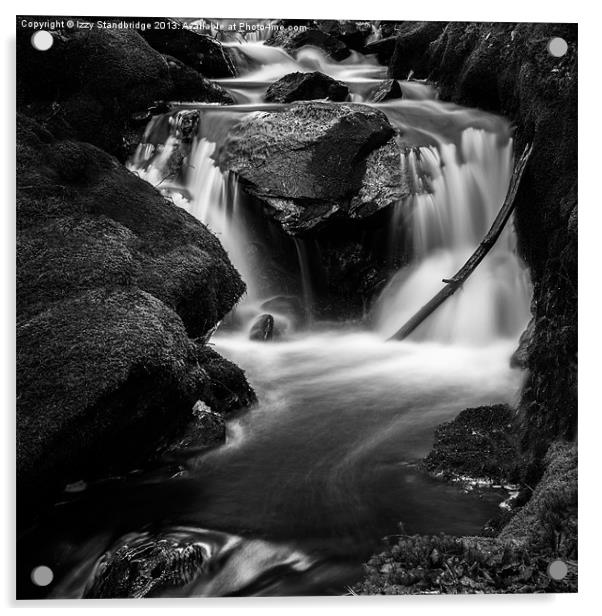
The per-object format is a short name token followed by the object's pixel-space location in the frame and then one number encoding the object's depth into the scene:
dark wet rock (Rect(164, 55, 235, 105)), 4.39
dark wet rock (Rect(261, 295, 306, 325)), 3.82
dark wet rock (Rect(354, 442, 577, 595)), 2.73
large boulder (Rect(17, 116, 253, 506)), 2.75
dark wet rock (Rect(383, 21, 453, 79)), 3.30
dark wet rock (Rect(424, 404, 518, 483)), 3.07
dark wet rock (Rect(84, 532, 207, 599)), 2.69
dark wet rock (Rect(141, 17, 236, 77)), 3.56
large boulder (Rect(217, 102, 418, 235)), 4.24
